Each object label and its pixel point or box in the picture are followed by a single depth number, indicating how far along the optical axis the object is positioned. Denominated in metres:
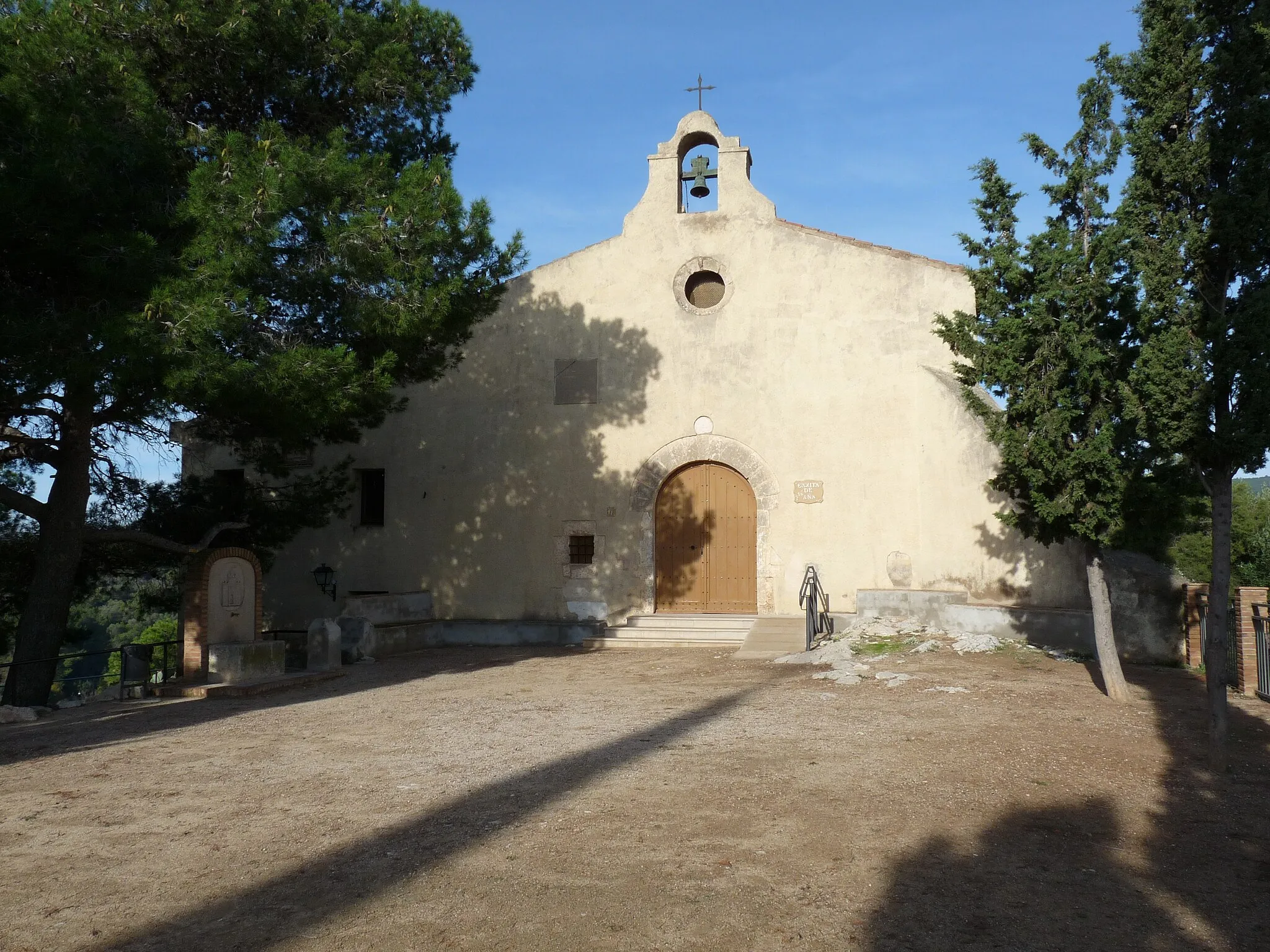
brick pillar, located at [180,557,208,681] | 9.95
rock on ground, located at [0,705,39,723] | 8.65
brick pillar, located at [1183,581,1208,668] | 10.38
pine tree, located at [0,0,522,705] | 8.23
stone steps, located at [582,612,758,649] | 12.98
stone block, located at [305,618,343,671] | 11.47
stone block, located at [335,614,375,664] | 12.40
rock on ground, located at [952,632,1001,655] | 11.13
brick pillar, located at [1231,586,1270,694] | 8.69
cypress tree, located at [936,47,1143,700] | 7.77
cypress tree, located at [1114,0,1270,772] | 6.10
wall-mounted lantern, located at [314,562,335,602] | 14.66
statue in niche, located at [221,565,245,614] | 10.34
